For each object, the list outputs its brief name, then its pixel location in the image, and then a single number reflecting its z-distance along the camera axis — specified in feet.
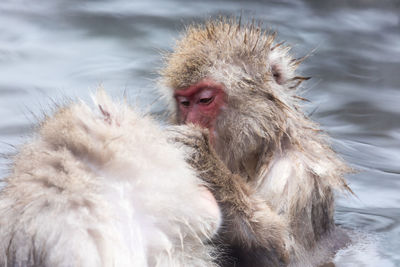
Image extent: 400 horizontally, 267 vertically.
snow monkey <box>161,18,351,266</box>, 24.91
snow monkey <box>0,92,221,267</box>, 16.06
